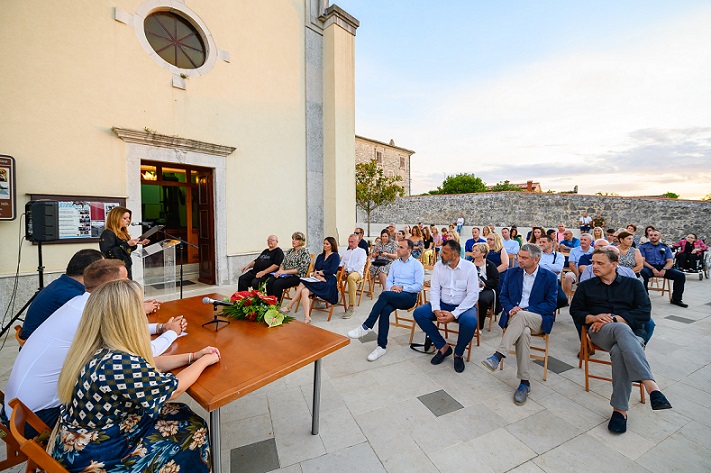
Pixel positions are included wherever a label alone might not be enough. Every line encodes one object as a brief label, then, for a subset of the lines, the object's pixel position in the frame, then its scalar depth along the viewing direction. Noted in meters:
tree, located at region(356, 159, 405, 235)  17.97
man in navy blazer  2.81
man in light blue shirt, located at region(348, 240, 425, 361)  3.56
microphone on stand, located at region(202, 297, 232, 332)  2.45
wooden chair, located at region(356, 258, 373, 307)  5.57
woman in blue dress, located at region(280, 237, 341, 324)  4.70
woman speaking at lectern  3.73
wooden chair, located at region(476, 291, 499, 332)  4.10
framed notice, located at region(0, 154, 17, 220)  4.14
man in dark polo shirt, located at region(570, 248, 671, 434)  2.34
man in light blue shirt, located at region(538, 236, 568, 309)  4.98
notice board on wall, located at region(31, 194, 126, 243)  4.68
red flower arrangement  2.51
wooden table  1.56
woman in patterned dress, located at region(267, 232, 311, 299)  5.01
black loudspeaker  3.58
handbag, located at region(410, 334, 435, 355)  3.62
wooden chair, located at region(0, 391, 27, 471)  1.54
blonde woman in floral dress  1.25
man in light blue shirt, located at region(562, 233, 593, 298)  5.14
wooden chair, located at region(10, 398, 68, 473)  1.13
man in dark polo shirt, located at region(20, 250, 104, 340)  2.02
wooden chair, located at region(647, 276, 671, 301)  5.93
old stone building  28.11
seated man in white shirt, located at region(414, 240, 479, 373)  3.25
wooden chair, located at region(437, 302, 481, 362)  3.41
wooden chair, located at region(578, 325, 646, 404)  2.65
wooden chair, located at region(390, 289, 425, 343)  4.25
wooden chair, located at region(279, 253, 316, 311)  5.16
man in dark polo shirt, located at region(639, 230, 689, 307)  5.36
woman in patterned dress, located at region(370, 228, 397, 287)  6.39
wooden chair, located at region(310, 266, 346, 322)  5.11
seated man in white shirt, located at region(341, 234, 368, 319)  5.21
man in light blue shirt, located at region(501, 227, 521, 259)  6.80
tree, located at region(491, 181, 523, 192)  42.16
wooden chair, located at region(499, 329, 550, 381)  2.98
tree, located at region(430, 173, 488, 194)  40.81
